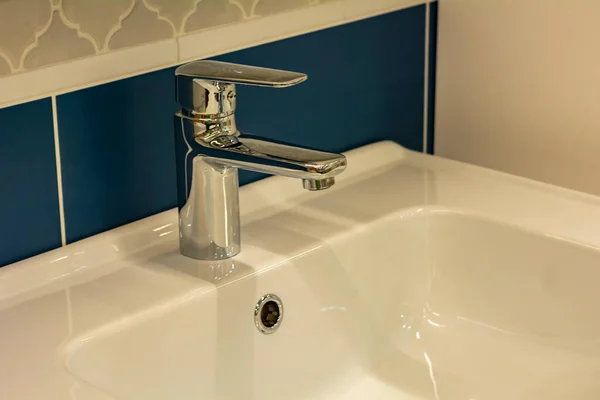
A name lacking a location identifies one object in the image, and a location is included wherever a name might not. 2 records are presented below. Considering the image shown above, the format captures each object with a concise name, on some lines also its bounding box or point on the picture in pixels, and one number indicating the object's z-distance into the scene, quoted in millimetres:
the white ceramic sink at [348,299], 1019
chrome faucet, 1006
